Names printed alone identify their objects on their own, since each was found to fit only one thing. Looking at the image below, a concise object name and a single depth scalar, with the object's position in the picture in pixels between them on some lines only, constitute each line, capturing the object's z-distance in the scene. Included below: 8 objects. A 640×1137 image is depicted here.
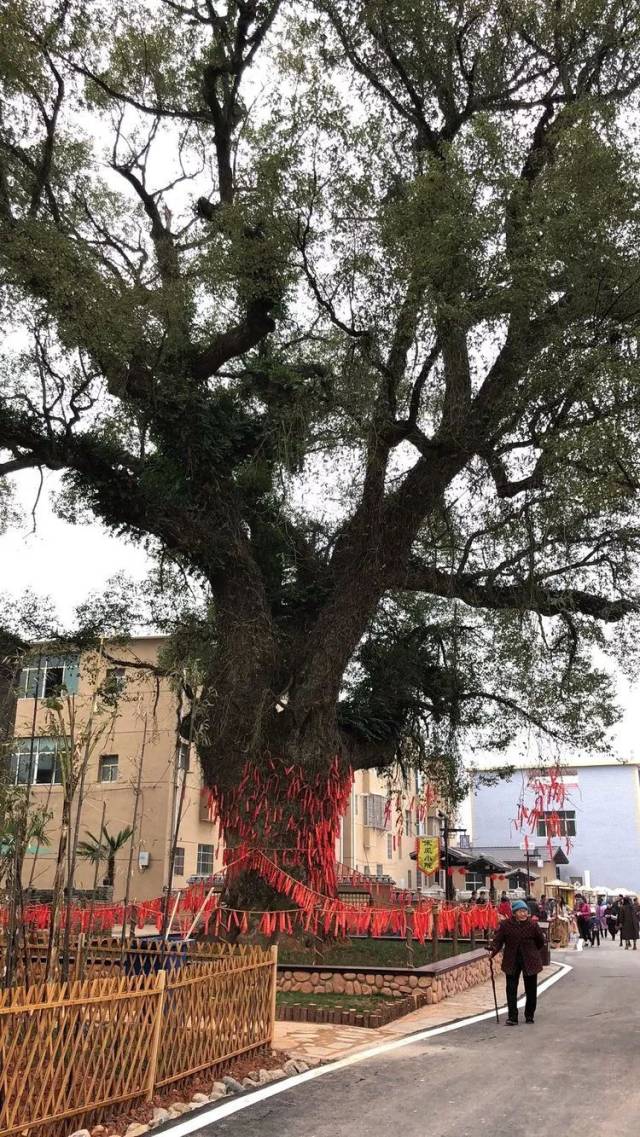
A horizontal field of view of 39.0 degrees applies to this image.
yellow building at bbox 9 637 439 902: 26.19
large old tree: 12.06
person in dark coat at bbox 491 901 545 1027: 9.81
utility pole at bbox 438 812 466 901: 24.02
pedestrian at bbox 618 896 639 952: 23.83
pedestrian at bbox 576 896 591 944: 25.76
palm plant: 22.59
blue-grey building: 50.06
